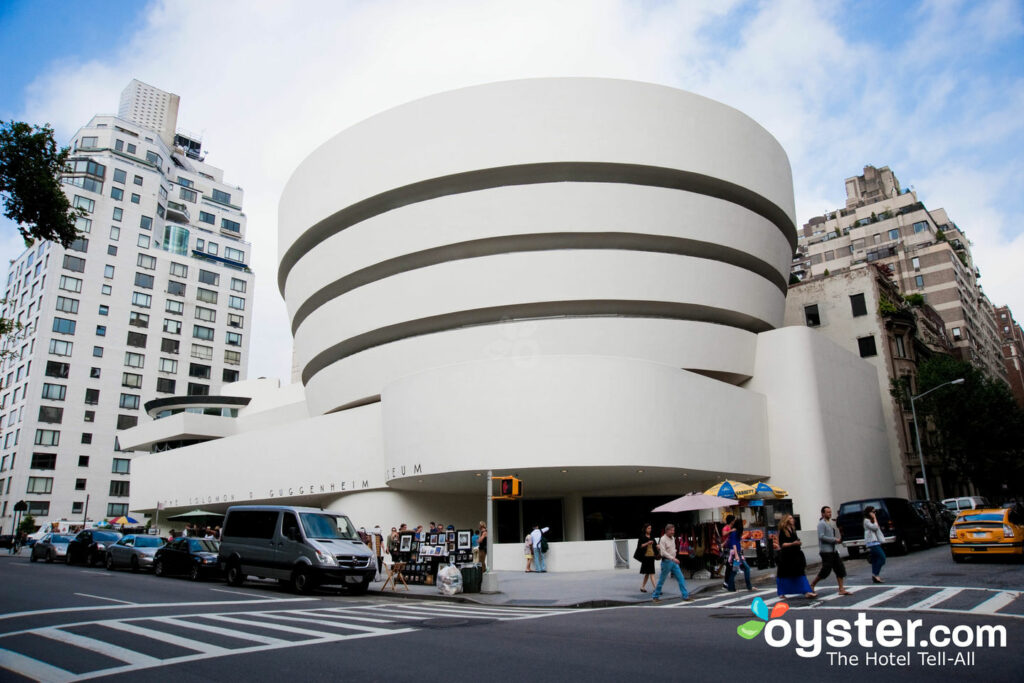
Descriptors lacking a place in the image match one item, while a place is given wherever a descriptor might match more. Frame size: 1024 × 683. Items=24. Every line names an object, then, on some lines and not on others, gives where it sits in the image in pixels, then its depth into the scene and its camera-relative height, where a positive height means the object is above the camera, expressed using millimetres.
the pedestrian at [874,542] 15281 -933
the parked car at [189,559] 21297 -1320
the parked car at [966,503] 35019 -256
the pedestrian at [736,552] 16131 -1136
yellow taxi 18266 -1003
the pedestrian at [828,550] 13067 -943
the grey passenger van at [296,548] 17266 -887
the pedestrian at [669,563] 15359 -1288
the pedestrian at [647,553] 16938 -1160
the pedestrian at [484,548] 21531 -1189
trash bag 17469 -1763
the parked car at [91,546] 27875 -1051
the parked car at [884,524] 22938 -805
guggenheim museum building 29781 +9945
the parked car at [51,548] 31078 -1231
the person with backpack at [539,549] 25078 -1459
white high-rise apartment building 65562 +21250
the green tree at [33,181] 13023 +6532
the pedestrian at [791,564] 12570 -1127
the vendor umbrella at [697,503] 20781 +53
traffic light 17062 +539
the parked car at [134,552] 24297 -1183
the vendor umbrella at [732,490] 22672 +473
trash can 17953 -1770
